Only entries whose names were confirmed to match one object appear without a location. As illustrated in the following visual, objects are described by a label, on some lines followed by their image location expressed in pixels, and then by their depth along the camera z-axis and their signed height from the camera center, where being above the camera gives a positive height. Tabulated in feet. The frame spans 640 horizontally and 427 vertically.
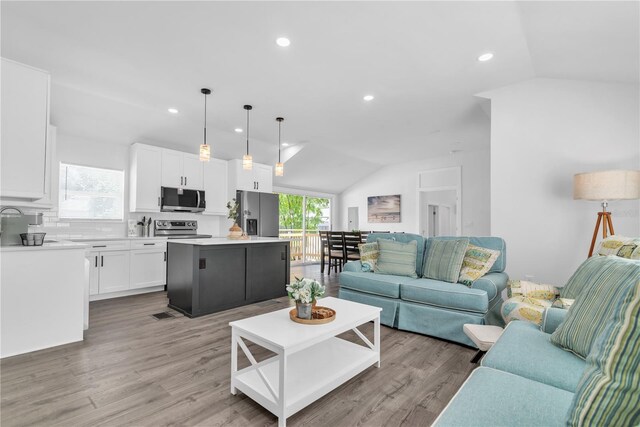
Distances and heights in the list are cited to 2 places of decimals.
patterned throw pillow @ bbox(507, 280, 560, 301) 8.11 -1.93
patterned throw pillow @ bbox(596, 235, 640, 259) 6.41 -0.60
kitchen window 14.53 +1.31
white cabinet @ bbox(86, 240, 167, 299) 13.48 -2.22
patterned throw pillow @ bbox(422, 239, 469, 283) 10.00 -1.36
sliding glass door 26.68 -0.48
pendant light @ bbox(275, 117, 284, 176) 14.32 +4.90
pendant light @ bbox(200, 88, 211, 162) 11.92 +2.76
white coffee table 5.44 -3.25
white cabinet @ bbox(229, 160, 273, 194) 18.98 +2.77
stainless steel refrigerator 19.17 +0.44
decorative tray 6.46 -2.16
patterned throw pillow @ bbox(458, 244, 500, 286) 9.66 -1.42
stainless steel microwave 16.26 +1.09
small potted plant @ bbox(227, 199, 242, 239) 13.03 -0.51
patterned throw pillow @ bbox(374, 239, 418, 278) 11.09 -1.46
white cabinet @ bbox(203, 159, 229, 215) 18.26 +2.08
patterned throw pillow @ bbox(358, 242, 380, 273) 11.90 -1.46
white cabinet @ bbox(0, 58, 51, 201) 8.49 +2.58
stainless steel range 16.45 -0.56
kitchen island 11.39 -2.25
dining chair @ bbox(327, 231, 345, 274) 19.97 -1.72
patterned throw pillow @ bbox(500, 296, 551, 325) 6.76 -2.07
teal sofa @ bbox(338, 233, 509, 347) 8.89 -2.53
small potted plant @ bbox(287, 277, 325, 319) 6.60 -1.64
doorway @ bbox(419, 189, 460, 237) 25.49 +0.68
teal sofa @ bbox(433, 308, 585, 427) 3.38 -2.22
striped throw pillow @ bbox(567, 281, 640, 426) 2.28 -1.26
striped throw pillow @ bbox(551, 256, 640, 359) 4.30 -1.28
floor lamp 8.80 +1.05
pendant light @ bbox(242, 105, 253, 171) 12.97 +2.51
